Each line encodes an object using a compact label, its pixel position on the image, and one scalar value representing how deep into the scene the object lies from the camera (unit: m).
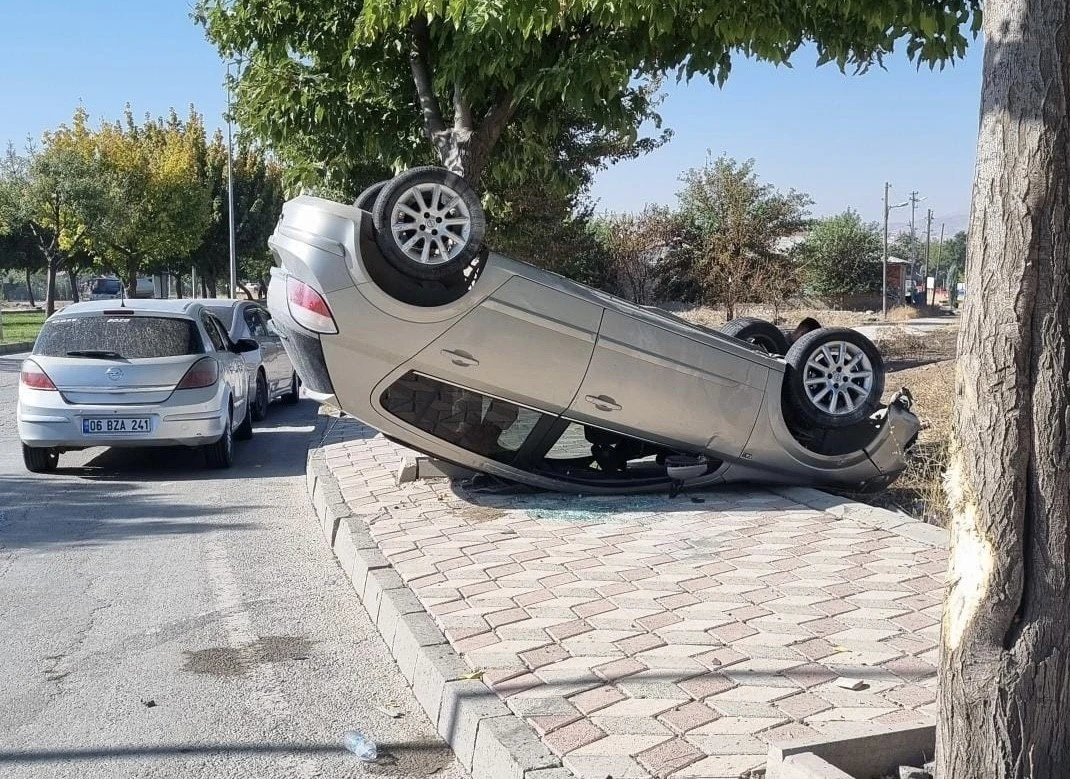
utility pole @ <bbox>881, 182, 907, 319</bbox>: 49.28
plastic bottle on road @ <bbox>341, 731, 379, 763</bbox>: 4.34
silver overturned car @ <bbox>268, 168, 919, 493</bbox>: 7.47
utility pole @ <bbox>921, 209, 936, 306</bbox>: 102.38
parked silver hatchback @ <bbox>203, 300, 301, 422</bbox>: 14.55
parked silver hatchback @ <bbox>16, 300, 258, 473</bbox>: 10.02
